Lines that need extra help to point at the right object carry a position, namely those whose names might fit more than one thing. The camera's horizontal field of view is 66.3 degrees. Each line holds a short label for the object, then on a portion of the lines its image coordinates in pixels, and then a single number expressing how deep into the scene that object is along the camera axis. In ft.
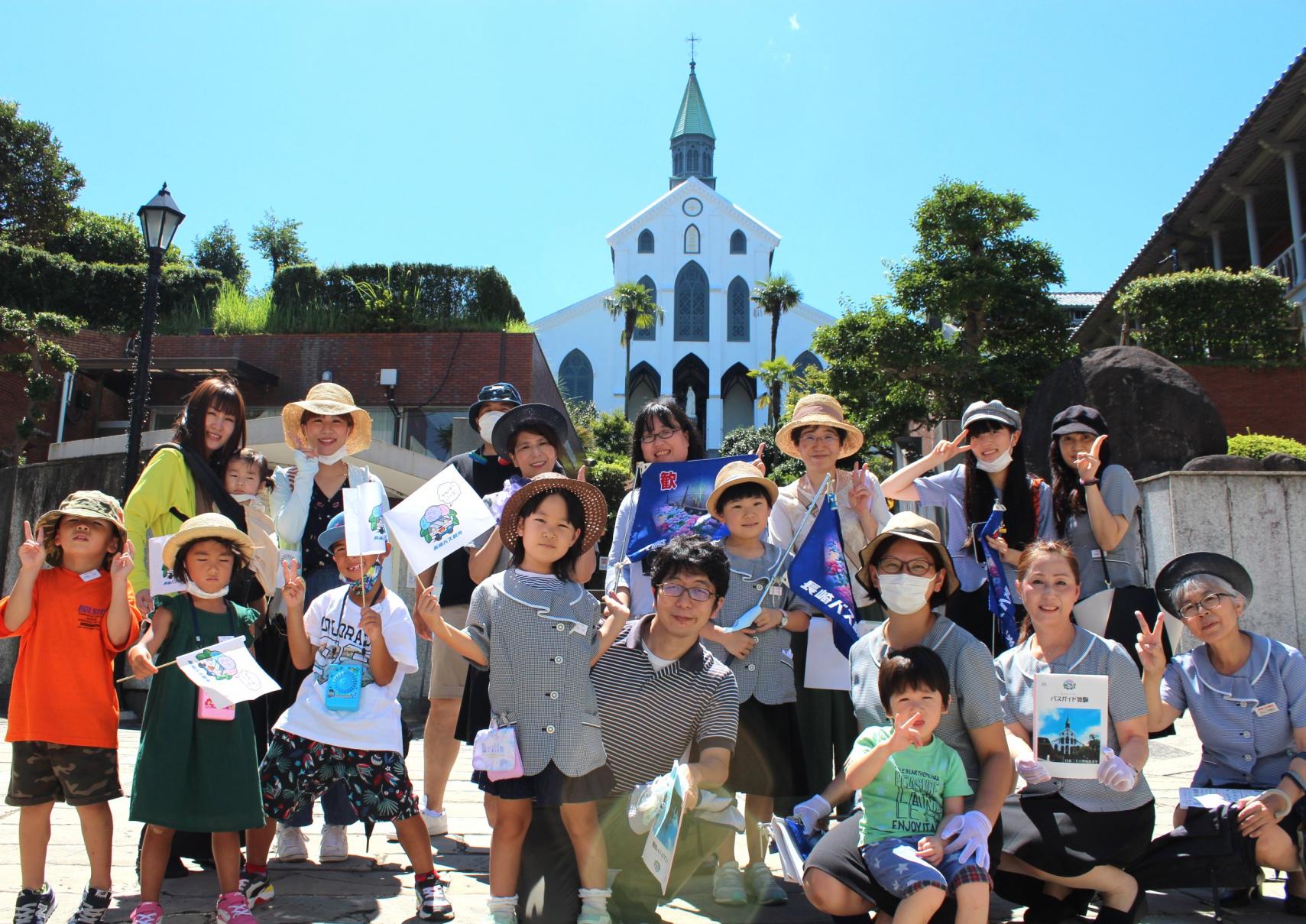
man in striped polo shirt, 11.26
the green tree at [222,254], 142.41
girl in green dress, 10.46
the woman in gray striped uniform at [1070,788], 10.63
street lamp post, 29.63
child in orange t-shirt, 10.66
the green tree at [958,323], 58.18
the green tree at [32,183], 85.46
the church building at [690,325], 175.42
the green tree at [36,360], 54.39
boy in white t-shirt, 11.23
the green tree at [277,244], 145.38
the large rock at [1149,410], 34.42
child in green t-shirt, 9.48
